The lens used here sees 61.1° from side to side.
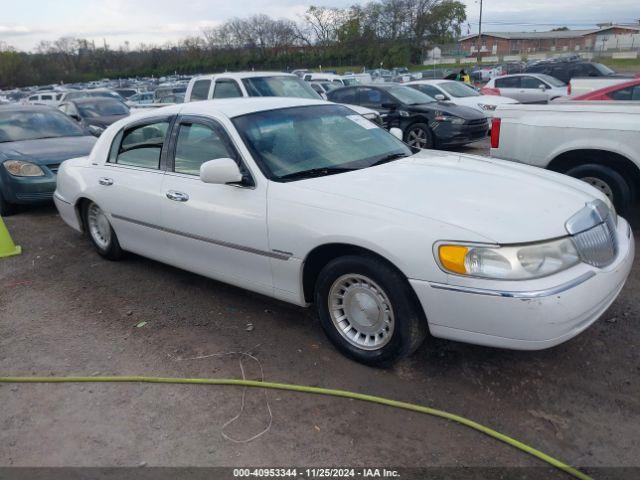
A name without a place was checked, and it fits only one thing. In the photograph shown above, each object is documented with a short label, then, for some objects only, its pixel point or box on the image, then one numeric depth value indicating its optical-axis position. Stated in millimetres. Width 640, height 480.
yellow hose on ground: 2586
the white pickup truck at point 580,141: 5426
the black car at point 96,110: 13258
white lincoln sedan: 2840
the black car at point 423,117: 10914
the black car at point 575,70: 21234
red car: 8469
